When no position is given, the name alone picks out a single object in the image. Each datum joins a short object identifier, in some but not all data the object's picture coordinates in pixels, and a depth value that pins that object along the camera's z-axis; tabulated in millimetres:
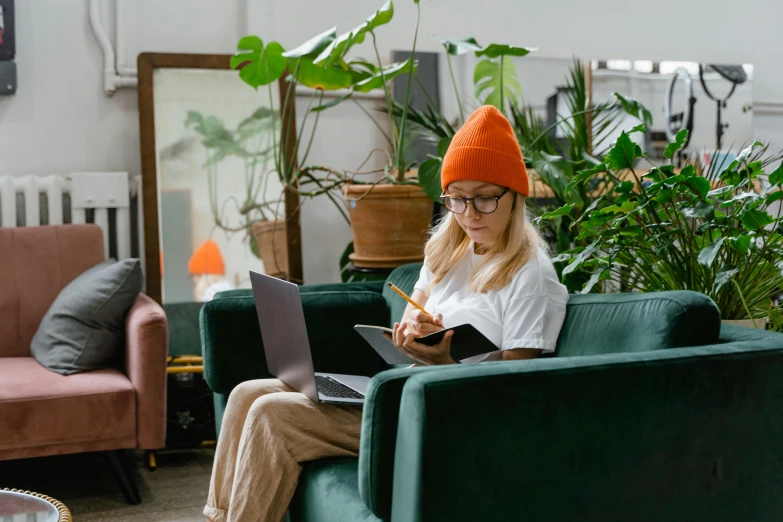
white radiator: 3076
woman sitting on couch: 1589
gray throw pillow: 2607
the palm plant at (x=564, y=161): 2496
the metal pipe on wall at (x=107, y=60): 3227
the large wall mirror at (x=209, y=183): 3152
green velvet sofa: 1204
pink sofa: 2359
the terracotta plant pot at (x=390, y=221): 2834
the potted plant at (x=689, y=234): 1647
